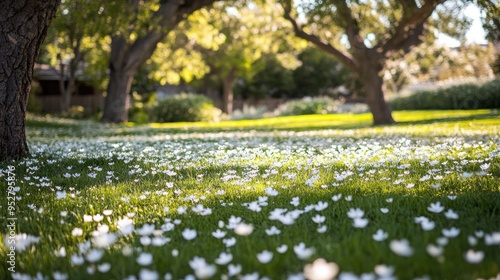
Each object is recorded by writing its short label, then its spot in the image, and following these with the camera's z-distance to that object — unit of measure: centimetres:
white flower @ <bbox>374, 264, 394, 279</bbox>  167
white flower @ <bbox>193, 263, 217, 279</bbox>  185
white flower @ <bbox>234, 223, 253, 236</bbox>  230
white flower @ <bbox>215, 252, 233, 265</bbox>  218
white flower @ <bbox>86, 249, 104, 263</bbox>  215
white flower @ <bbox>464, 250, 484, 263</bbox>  180
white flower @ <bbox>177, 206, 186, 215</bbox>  313
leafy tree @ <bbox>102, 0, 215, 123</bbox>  1427
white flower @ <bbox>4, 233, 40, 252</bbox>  254
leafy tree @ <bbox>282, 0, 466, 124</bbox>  1619
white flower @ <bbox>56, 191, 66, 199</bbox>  338
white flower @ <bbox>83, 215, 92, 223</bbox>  305
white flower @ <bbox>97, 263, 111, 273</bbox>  213
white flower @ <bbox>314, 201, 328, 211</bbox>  287
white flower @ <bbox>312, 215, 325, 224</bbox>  268
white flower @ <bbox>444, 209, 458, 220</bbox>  251
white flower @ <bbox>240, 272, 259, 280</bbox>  188
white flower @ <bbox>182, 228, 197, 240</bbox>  262
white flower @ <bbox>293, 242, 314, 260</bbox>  203
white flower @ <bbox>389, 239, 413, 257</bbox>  180
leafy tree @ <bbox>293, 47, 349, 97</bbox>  5456
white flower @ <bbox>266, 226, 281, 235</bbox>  265
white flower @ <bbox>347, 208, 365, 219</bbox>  260
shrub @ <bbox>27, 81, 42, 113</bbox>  3530
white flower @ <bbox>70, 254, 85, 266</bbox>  227
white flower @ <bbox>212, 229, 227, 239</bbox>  264
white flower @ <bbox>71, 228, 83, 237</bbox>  266
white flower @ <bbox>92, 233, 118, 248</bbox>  246
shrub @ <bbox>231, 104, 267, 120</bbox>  3709
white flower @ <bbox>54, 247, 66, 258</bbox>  248
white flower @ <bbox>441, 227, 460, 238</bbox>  216
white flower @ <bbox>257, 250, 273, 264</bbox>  211
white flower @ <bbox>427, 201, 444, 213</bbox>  267
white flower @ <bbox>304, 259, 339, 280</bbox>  166
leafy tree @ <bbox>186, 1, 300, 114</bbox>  2107
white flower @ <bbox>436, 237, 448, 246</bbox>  200
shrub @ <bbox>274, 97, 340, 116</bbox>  3441
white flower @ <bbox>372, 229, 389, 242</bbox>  233
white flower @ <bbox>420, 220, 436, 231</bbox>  226
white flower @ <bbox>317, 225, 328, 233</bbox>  261
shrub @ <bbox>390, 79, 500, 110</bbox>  2842
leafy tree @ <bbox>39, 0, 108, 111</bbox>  1348
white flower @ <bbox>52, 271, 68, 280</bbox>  209
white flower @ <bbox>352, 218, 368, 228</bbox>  244
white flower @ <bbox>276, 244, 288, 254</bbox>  228
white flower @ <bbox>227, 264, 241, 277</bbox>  207
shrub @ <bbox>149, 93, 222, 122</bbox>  3139
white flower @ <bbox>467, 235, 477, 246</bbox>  204
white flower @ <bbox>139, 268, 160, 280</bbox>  187
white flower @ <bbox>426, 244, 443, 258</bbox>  183
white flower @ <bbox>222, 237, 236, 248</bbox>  248
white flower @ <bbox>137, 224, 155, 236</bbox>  250
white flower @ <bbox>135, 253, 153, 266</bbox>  204
